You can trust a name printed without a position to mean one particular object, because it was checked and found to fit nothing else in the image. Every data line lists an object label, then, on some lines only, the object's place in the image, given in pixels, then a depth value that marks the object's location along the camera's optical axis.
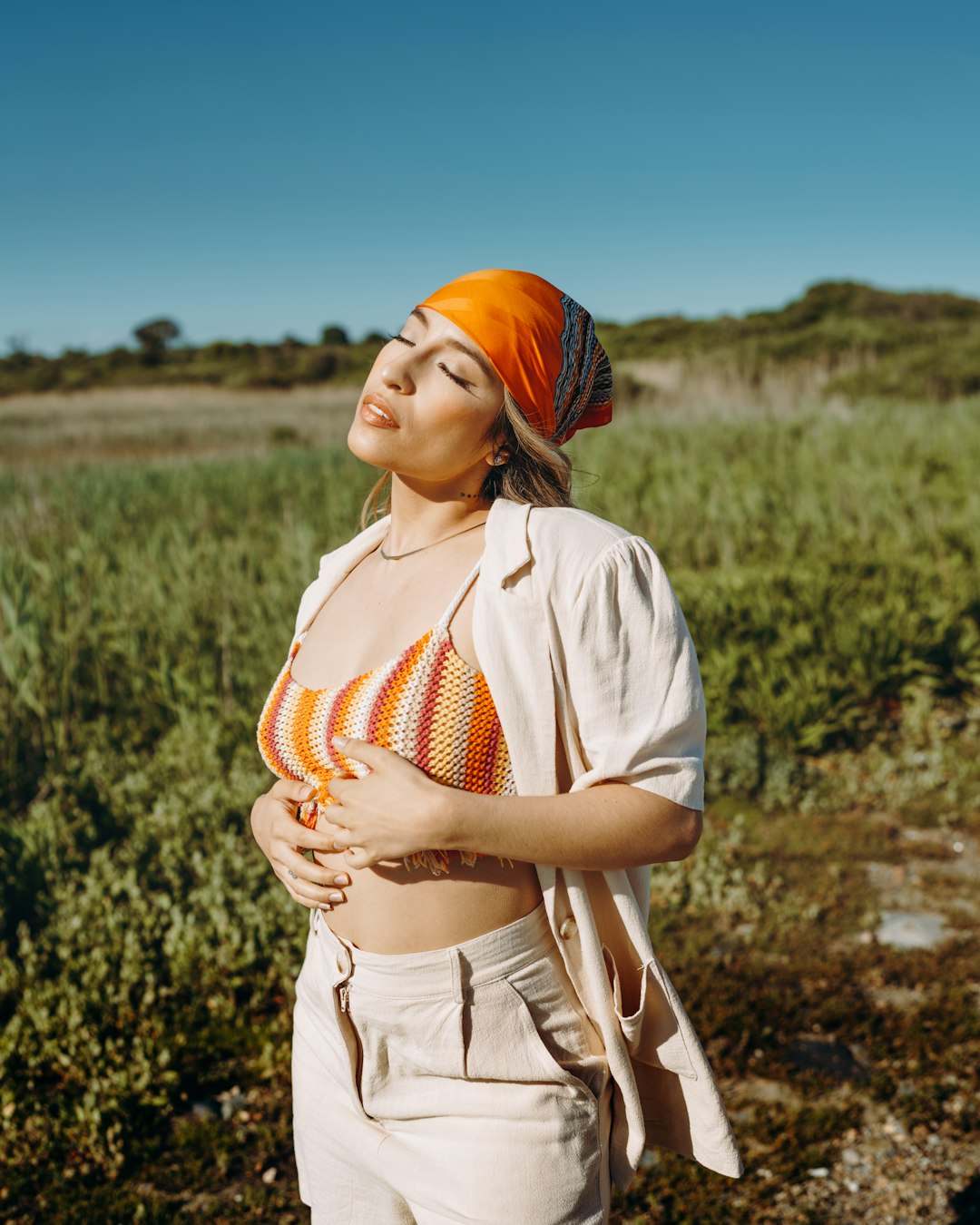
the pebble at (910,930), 3.63
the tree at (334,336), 44.03
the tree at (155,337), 44.81
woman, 1.30
